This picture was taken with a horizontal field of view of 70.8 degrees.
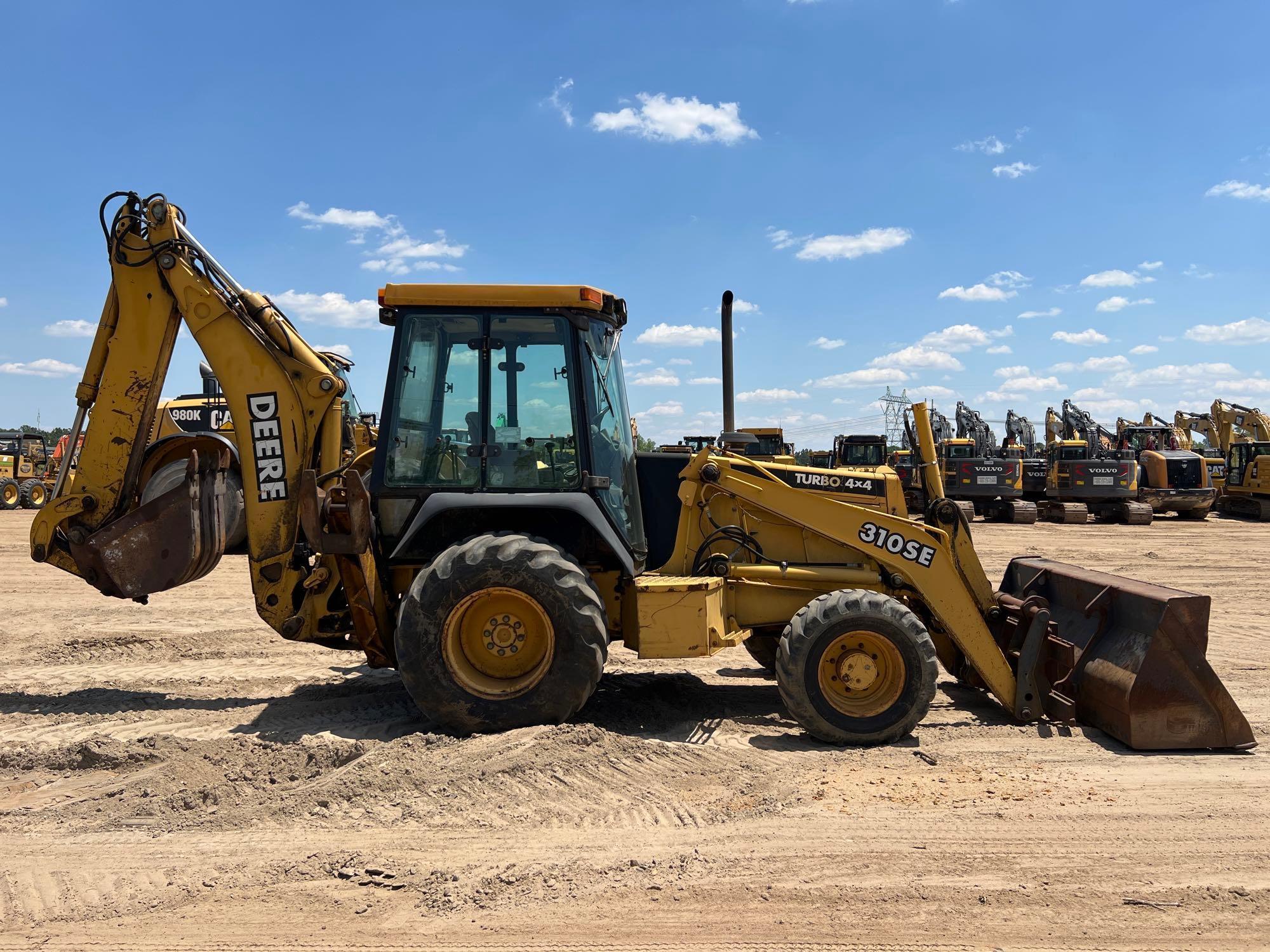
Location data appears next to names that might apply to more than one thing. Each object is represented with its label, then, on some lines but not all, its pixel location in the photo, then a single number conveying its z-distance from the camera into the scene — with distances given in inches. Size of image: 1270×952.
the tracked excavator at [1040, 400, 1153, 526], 956.6
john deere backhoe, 208.1
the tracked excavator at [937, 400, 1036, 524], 984.9
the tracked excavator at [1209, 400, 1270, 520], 1035.9
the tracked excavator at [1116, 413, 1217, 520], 1023.0
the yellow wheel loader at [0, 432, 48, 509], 1101.7
